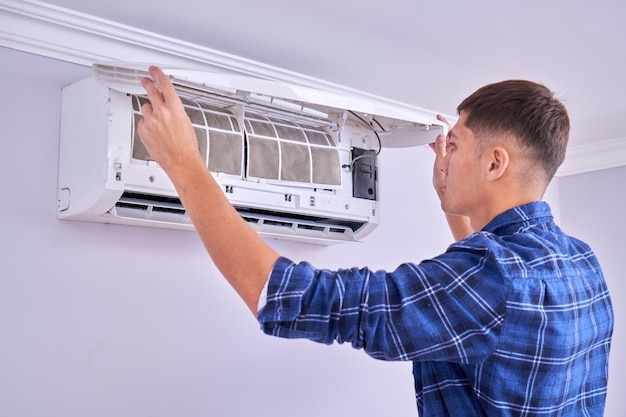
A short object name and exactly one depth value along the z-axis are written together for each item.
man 0.82
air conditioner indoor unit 1.35
